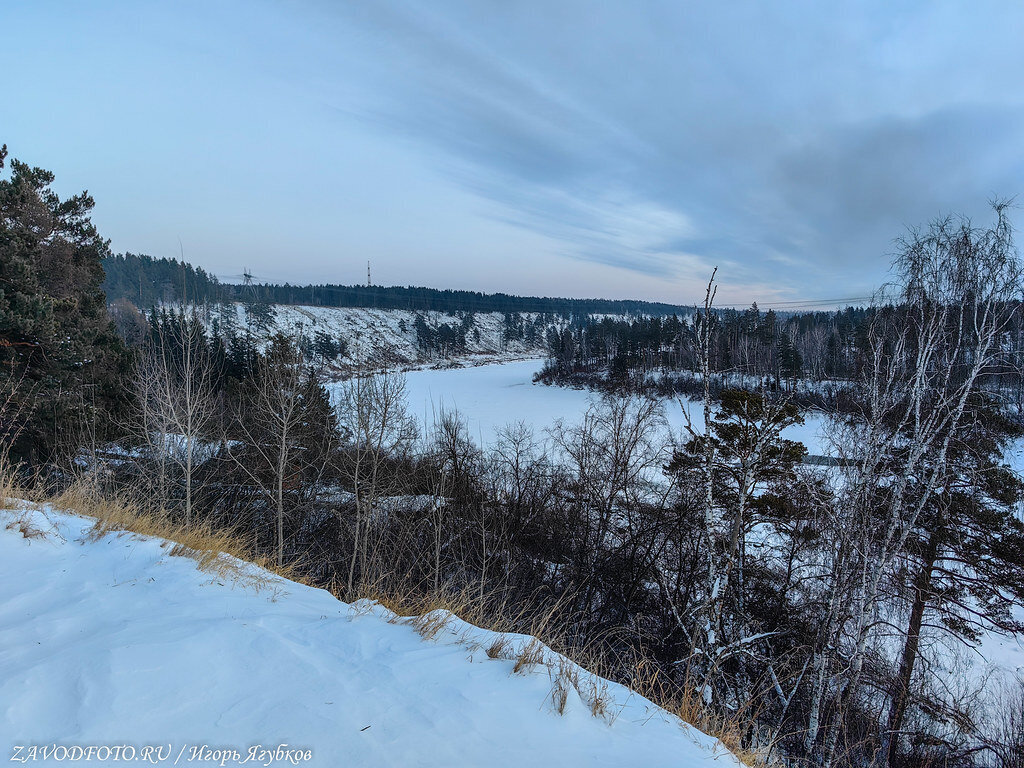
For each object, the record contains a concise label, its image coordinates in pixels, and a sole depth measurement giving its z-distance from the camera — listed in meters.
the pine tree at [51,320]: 12.34
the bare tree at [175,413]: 12.49
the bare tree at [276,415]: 13.21
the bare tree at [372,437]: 14.45
